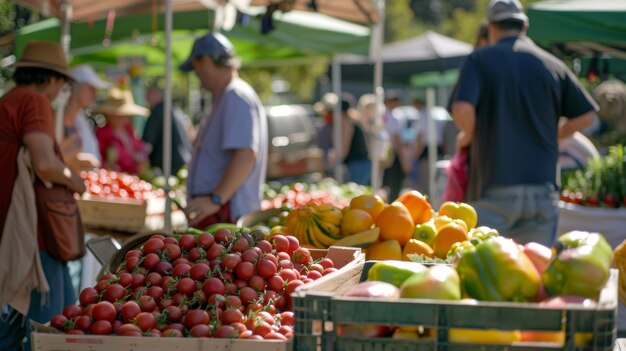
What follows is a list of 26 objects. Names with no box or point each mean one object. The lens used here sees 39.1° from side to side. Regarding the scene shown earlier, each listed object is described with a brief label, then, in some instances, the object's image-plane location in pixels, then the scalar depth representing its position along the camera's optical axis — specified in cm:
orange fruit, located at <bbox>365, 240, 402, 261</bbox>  348
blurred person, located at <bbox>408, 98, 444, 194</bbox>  1317
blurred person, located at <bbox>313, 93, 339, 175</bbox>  1379
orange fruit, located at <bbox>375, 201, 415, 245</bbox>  355
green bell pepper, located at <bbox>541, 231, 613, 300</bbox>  223
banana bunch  374
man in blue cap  498
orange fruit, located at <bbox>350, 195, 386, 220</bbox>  375
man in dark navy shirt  488
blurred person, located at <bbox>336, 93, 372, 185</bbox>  1275
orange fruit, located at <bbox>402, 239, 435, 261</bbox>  342
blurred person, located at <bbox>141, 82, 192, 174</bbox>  984
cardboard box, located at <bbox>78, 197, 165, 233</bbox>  635
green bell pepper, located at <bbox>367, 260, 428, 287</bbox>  250
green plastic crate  210
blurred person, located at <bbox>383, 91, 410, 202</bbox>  1337
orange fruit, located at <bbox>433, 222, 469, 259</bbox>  332
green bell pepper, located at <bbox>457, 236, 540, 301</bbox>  224
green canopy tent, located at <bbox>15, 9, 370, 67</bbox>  795
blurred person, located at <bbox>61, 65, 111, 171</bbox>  746
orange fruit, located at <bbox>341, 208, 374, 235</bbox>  369
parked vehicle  1320
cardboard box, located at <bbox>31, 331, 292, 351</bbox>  247
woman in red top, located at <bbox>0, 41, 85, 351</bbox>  423
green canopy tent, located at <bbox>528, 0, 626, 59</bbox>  629
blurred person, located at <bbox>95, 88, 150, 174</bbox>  909
